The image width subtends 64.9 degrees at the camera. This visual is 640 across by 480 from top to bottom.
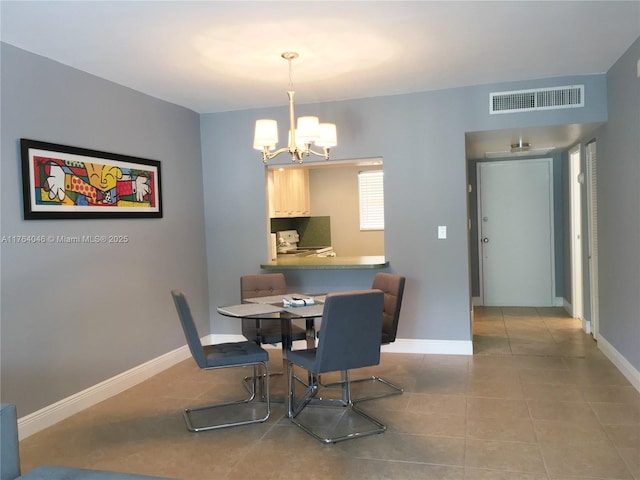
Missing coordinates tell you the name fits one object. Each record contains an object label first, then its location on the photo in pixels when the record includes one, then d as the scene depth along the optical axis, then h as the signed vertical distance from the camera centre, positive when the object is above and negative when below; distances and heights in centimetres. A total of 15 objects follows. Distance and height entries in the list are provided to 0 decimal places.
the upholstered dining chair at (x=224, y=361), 307 -81
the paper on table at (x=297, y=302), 347 -49
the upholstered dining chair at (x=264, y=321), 382 -67
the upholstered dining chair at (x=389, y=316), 368 -67
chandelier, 333 +66
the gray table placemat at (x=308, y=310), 314 -52
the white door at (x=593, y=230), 479 -9
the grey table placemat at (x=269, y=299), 376 -51
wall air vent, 423 +106
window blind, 753 +44
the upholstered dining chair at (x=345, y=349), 286 -70
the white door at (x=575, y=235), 590 -16
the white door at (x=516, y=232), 681 -12
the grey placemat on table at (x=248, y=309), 325 -52
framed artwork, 321 +40
